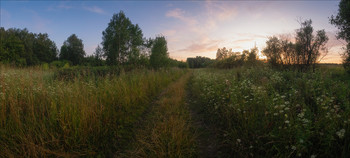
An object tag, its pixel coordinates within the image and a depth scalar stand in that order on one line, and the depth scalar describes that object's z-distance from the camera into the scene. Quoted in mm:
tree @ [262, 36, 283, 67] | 13542
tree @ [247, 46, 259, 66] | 20072
